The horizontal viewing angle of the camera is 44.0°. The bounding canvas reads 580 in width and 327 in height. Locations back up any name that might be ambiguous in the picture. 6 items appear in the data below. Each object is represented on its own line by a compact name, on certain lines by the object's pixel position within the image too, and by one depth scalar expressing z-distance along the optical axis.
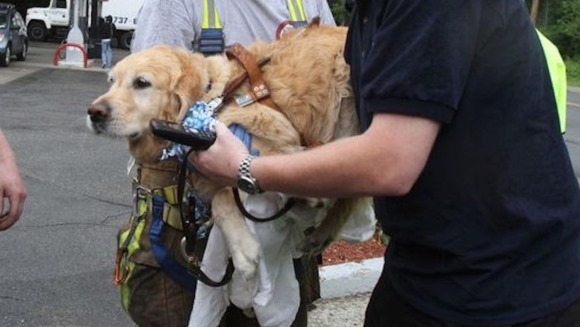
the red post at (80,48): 22.62
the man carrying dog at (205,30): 2.68
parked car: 20.14
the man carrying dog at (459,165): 1.59
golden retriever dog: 2.36
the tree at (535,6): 34.30
